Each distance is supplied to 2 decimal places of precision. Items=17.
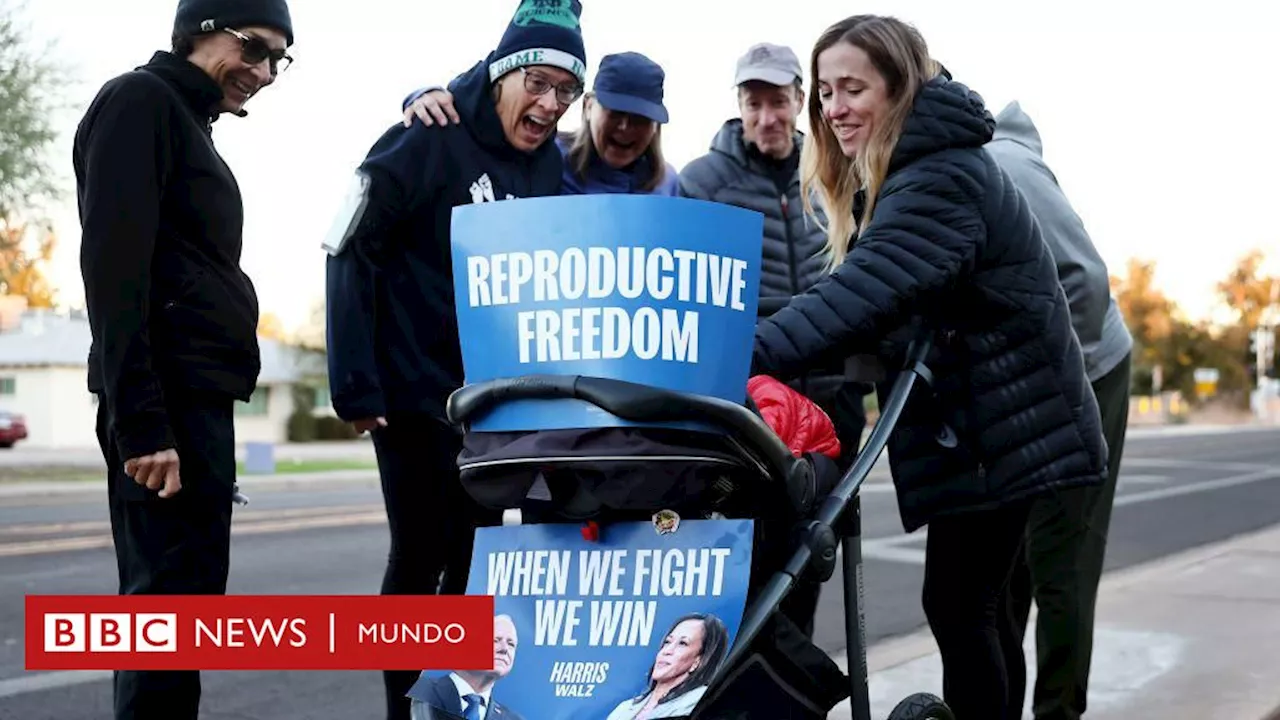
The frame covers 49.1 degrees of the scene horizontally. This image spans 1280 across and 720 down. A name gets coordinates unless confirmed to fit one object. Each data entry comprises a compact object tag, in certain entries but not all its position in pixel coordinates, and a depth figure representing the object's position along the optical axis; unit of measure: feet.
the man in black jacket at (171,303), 8.80
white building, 160.35
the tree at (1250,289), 311.06
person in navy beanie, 11.17
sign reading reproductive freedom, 7.75
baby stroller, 7.51
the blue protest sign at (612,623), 7.70
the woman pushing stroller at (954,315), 9.09
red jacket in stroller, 8.94
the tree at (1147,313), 292.40
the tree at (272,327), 211.00
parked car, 133.69
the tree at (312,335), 177.99
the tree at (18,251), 82.79
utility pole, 278.05
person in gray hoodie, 12.79
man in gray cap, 13.44
